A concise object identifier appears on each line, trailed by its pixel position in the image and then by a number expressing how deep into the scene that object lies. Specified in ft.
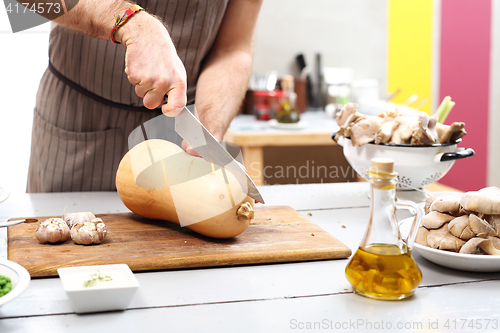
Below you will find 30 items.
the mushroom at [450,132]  3.72
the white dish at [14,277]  1.95
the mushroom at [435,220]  2.72
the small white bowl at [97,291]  2.16
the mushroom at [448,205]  2.72
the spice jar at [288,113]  9.34
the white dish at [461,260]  2.53
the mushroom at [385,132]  3.82
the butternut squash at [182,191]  3.10
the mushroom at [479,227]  2.59
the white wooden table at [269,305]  2.16
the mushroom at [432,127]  3.69
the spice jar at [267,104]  10.85
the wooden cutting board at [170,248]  2.75
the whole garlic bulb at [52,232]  2.92
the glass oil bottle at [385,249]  2.29
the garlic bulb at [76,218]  3.10
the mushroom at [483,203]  2.61
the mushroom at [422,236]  2.77
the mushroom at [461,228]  2.60
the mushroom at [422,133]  3.61
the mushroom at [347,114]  3.90
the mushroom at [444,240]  2.62
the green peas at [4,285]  2.13
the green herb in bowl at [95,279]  2.23
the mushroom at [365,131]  3.85
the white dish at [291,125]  9.10
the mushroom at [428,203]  2.98
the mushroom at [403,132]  3.76
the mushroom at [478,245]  2.56
